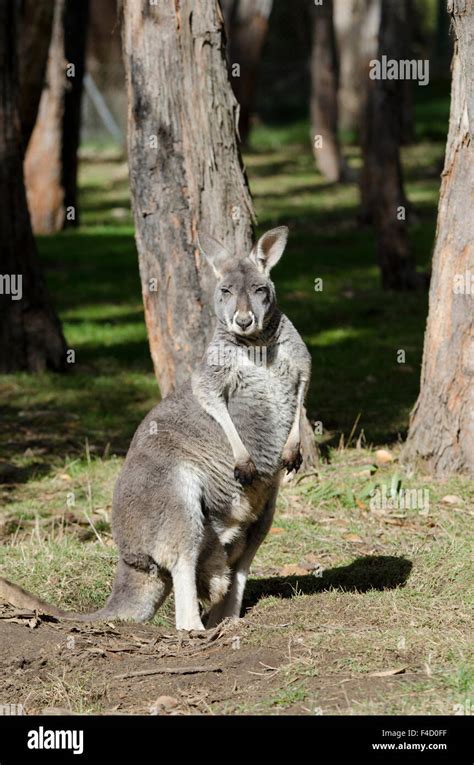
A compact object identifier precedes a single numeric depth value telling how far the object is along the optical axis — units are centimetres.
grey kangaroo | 493
